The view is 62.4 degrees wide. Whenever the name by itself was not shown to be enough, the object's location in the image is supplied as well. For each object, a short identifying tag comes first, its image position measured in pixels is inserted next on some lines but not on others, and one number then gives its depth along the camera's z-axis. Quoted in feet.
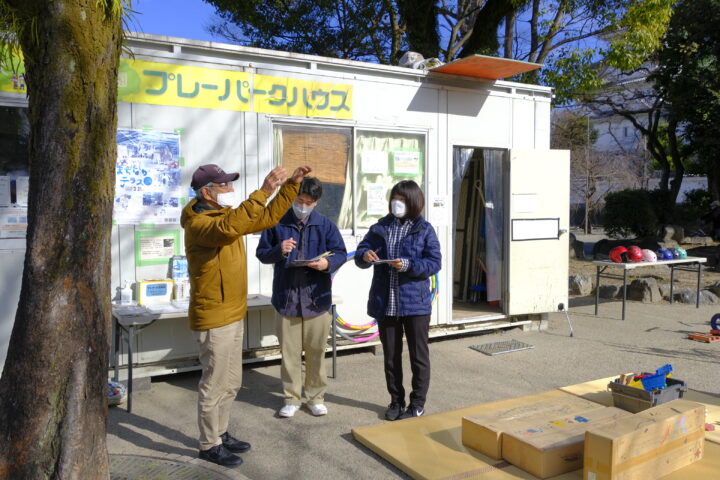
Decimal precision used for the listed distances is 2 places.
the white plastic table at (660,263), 26.81
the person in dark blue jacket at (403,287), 14.40
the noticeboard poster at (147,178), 16.79
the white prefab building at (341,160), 16.93
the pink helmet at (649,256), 27.71
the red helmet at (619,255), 28.02
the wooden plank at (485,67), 20.36
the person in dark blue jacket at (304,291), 14.79
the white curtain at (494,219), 24.73
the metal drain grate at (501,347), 21.62
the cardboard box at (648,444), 10.39
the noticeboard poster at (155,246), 17.24
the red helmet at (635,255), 27.68
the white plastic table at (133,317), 15.17
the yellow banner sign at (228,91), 16.93
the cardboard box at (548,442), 11.37
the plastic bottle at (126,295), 16.68
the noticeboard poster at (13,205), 15.40
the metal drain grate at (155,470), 10.22
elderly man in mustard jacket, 11.60
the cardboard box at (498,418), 12.28
